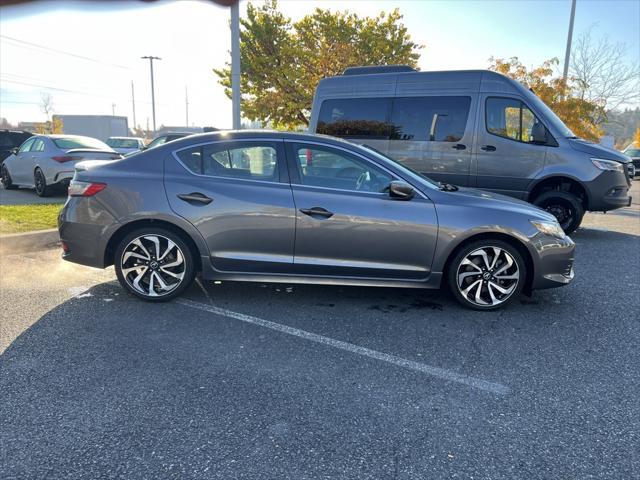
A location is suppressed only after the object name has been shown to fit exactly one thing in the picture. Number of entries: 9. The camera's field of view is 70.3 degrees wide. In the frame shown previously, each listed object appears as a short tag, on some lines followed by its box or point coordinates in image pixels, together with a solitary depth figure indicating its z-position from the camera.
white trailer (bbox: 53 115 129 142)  53.03
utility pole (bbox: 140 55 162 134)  51.78
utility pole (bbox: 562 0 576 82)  16.75
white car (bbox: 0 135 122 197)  10.08
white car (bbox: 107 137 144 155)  19.97
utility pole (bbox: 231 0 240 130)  8.79
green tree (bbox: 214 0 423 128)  19.83
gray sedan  4.00
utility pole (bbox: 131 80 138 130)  84.37
